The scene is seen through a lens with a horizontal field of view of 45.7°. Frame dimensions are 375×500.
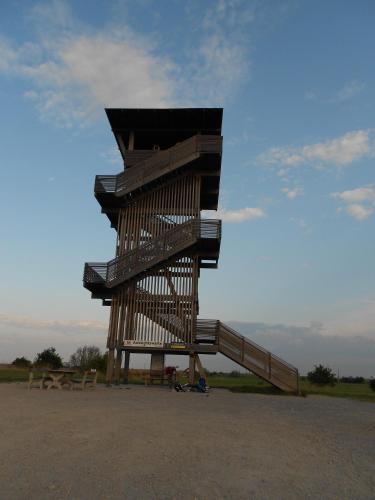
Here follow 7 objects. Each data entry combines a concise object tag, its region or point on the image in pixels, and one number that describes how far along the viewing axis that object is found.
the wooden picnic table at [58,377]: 16.75
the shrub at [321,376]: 47.61
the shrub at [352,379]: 100.86
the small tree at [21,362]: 52.54
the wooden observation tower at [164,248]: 20.16
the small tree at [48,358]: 51.50
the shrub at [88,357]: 41.46
